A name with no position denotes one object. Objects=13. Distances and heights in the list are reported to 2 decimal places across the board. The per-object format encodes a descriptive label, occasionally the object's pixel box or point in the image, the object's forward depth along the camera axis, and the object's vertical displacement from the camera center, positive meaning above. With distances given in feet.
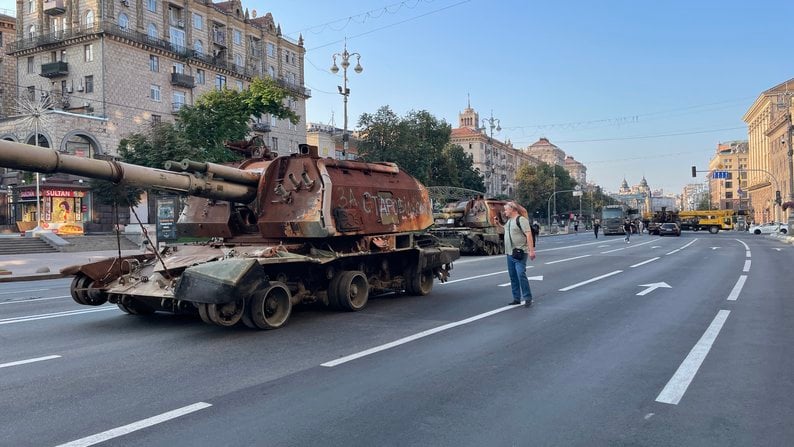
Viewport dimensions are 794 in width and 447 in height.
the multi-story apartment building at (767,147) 298.97 +39.04
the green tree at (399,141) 155.43 +21.92
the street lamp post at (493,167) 340.67 +32.40
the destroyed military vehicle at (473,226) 87.97 -0.24
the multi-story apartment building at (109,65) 141.38 +44.03
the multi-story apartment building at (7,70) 175.32 +48.80
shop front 130.82 +6.05
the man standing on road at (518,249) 33.76 -1.43
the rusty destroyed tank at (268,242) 24.32 -0.73
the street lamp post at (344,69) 90.45 +23.84
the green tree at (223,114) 106.73 +20.52
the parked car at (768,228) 184.34 -3.34
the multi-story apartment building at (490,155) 339.16 +42.17
